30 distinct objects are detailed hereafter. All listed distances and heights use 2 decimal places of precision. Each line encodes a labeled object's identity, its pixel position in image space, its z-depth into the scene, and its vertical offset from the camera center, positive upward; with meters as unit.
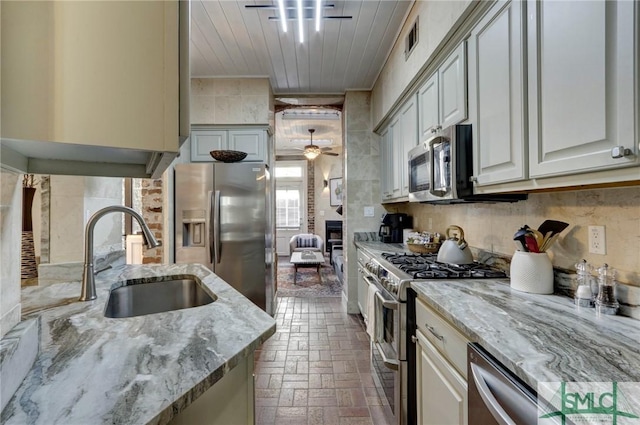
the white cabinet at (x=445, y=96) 1.67 +0.76
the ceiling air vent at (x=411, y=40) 2.19 +1.35
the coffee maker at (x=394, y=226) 3.37 -0.14
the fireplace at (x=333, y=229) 8.47 -0.44
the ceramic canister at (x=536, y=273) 1.33 -0.27
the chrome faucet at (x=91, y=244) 1.23 -0.14
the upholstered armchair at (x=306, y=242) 6.87 -0.66
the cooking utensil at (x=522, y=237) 1.37 -0.11
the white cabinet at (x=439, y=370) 1.10 -0.67
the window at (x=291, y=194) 8.95 +0.59
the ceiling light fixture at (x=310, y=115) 5.22 +1.80
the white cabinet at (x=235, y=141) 3.49 +0.87
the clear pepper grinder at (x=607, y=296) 1.07 -0.30
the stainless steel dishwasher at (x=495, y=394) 0.75 -0.51
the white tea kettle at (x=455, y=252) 1.95 -0.26
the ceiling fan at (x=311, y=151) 6.32 +1.37
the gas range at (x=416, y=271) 1.63 -0.34
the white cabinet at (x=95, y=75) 0.57 +0.29
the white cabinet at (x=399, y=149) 2.50 +0.63
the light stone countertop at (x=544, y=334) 0.72 -0.37
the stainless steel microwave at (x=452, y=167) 1.62 +0.27
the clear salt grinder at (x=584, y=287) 1.14 -0.29
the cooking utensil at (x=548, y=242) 1.34 -0.13
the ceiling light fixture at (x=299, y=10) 2.16 +1.58
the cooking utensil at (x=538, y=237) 1.36 -0.11
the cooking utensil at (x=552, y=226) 1.32 -0.06
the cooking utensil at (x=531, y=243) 1.36 -0.14
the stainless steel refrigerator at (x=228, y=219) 3.10 -0.06
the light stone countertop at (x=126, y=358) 0.55 -0.36
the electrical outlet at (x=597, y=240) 1.19 -0.11
